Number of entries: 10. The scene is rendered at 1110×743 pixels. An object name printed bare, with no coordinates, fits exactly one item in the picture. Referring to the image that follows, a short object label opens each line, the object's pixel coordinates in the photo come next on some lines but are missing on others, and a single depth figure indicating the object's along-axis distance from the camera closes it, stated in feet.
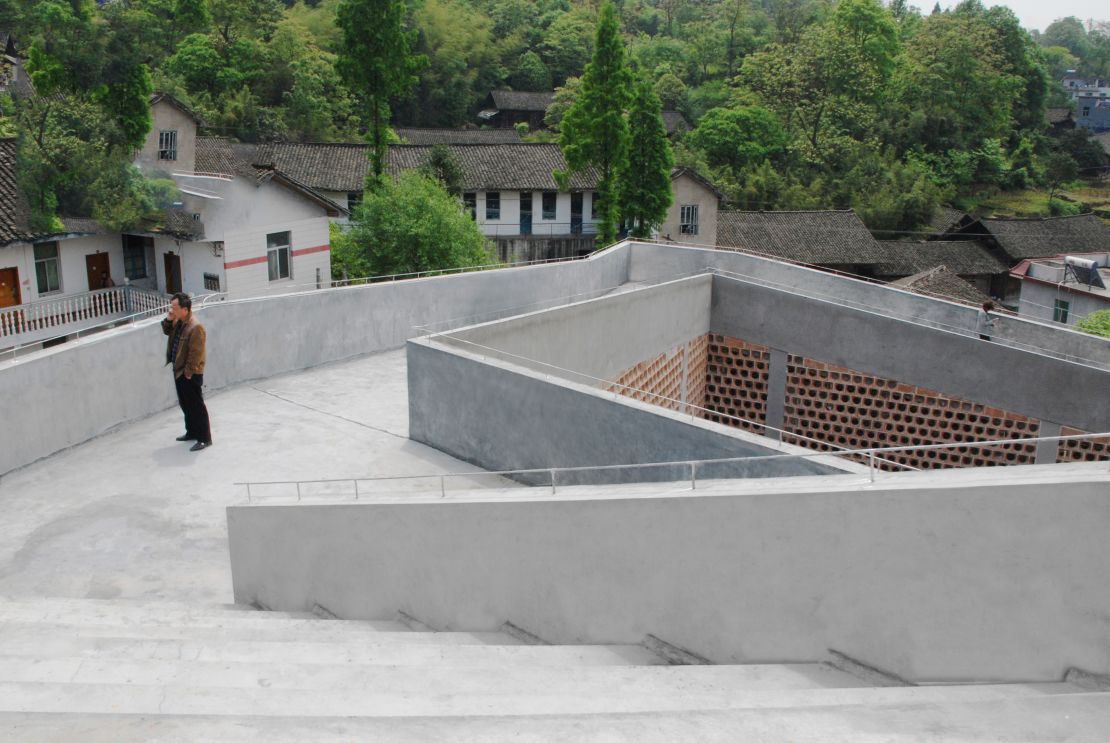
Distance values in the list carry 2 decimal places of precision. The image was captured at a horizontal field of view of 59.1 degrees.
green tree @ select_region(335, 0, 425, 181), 90.17
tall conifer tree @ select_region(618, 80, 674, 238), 115.75
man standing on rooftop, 25.13
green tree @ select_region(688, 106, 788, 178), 176.96
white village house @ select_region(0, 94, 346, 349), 55.26
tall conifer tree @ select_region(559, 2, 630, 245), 107.24
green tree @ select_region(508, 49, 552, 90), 226.17
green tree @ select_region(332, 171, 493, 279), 73.82
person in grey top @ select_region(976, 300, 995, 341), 38.81
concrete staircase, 11.84
